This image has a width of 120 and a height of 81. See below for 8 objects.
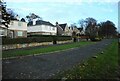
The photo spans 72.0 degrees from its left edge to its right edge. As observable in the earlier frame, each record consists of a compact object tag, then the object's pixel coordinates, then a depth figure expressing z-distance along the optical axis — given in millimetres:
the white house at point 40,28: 30896
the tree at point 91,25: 51073
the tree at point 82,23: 56885
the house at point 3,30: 18443
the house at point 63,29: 39318
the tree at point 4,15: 14667
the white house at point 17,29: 22144
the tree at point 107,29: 59333
